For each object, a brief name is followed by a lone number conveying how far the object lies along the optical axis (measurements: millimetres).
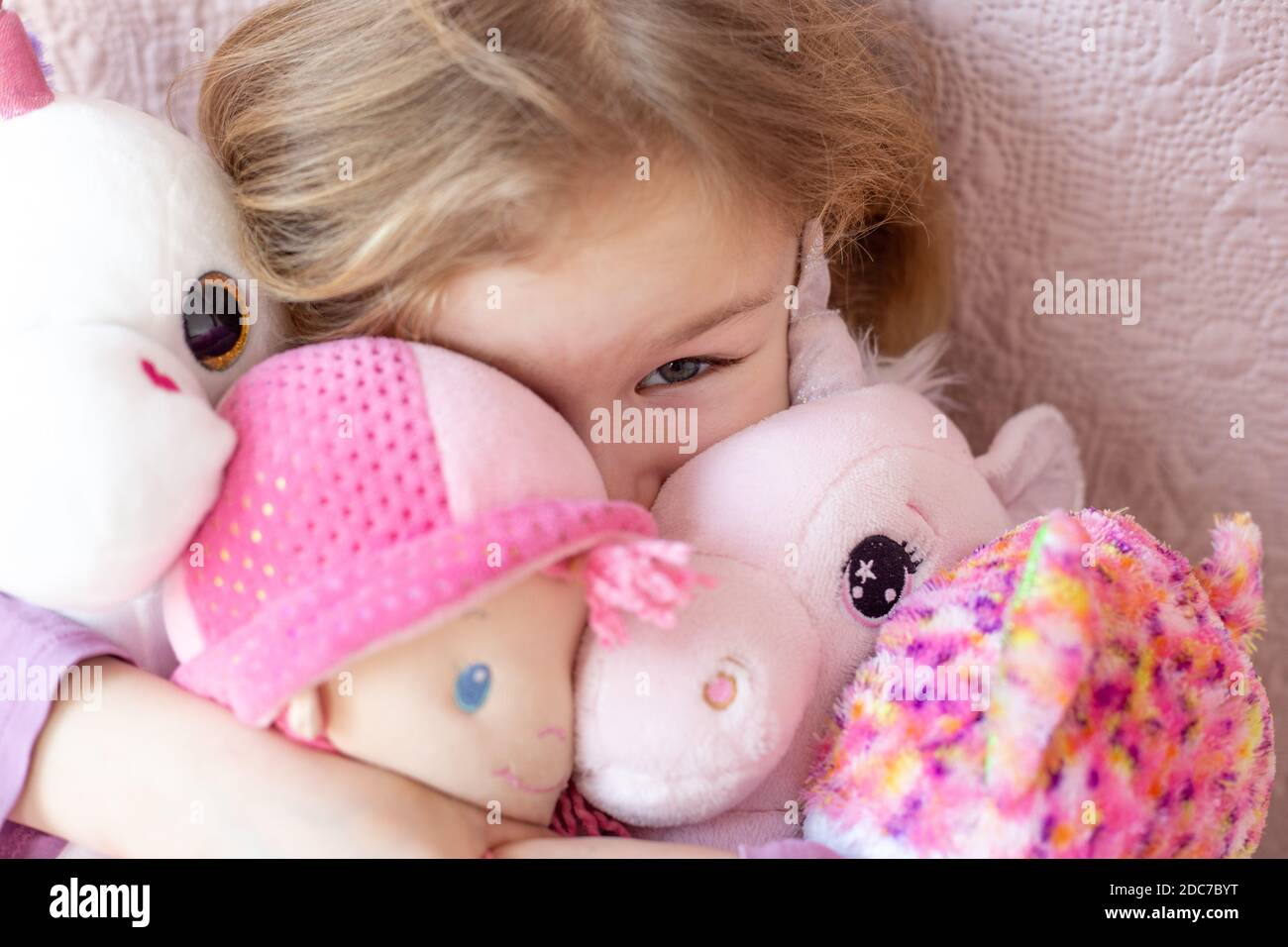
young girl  630
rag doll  574
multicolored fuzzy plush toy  589
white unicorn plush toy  592
